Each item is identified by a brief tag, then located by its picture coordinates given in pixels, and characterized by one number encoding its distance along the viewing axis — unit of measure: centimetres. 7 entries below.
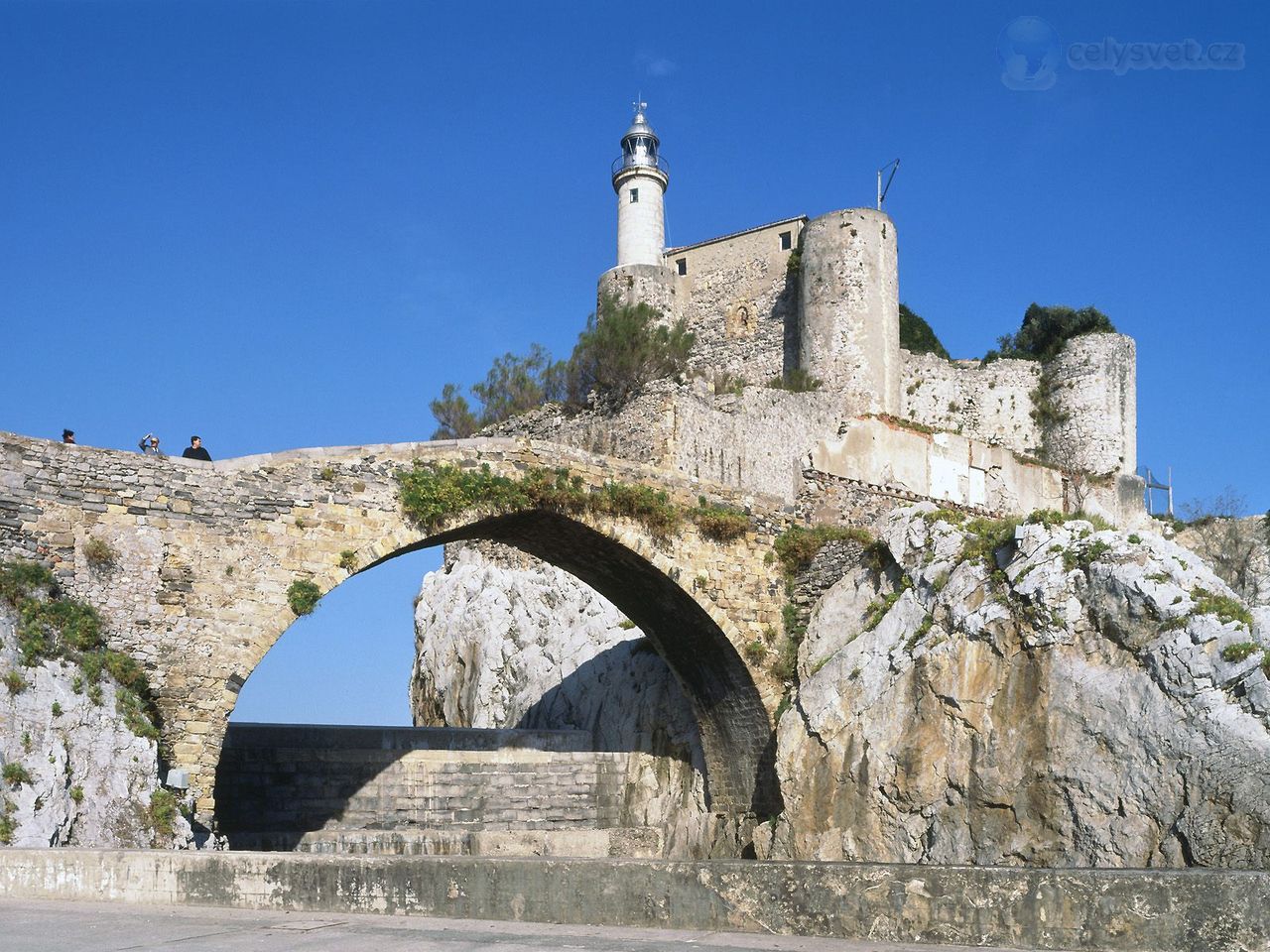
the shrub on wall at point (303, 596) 1427
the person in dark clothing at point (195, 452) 1580
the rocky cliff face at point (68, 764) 1142
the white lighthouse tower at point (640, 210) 3681
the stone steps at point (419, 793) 1725
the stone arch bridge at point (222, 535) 1321
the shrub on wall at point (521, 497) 1536
